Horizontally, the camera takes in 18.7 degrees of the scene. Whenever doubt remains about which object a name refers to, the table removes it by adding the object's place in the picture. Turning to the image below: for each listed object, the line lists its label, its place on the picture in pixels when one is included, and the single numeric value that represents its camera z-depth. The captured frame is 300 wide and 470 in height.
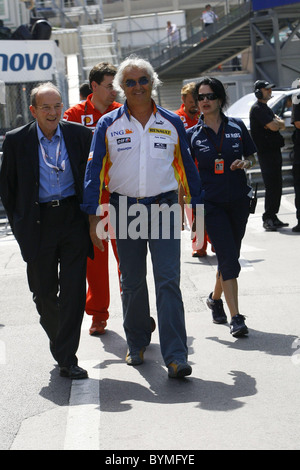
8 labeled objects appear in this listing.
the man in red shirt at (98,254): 7.45
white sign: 20.55
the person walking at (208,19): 37.62
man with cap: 12.59
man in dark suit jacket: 6.06
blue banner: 30.21
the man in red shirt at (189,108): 10.65
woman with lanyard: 7.19
